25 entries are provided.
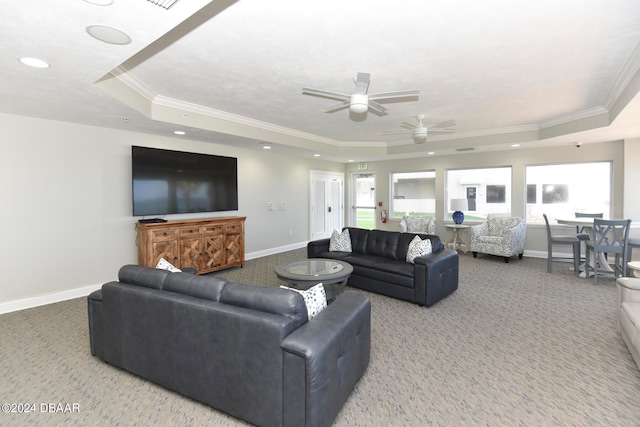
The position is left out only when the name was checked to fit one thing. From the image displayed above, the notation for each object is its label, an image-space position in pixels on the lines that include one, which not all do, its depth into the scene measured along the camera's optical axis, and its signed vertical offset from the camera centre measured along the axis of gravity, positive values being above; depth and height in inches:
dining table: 198.7 -32.8
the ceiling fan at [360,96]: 123.7 +46.3
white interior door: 342.6 +3.6
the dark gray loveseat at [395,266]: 152.8 -32.1
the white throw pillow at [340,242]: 203.5 -23.9
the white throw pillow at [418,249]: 167.0 -23.4
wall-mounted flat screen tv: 190.9 +16.9
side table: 291.8 -32.5
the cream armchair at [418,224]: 295.9 -18.1
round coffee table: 140.0 -31.8
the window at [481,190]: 289.7 +15.8
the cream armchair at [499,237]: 246.4 -26.0
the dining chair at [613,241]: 182.7 -21.6
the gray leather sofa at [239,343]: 66.7 -33.8
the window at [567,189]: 248.8 +13.5
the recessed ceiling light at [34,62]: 94.9 +45.5
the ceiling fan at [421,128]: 181.8 +47.4
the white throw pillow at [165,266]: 111.3 -21.5
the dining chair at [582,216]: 233.7 -8.4
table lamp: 293.3 -3.1
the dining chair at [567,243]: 210.1 -26.5
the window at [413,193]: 332.9 +13.9
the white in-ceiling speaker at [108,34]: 78.2 +45.2
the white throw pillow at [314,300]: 83.4 -26.2
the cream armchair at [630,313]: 96.6 -36.4
